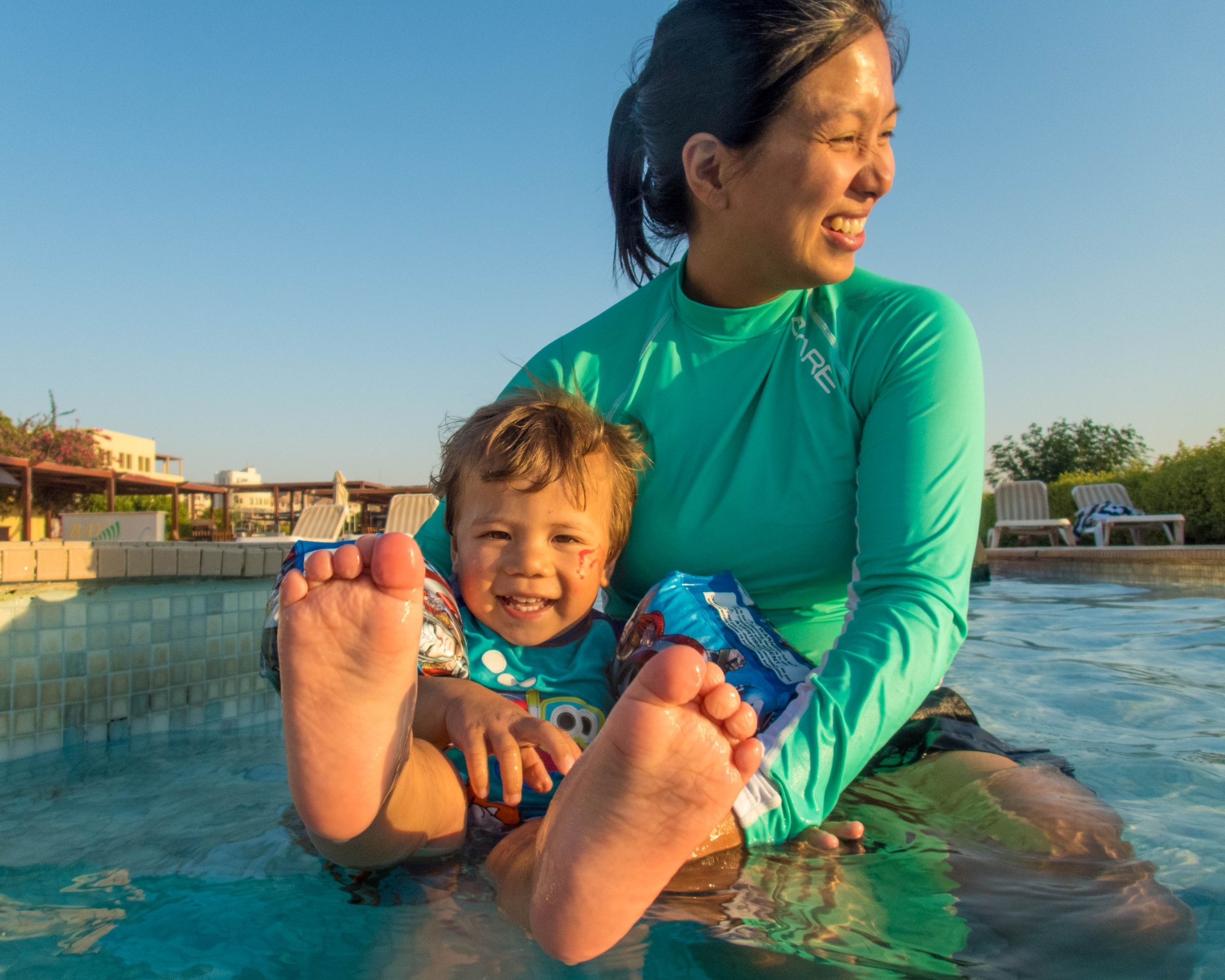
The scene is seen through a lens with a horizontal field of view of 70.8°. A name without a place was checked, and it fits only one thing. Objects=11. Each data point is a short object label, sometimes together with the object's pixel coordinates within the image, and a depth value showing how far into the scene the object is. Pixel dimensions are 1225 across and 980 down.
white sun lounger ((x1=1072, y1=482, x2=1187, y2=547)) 11.93
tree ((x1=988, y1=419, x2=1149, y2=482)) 24.91
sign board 11.52
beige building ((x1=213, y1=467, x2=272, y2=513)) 48.94
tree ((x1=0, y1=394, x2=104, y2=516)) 21.14
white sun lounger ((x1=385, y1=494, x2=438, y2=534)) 11.43
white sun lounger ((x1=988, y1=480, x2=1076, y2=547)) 14.24
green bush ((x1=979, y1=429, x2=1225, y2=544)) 11.85
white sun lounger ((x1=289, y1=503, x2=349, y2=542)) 11.98
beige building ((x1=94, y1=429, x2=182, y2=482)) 42.53
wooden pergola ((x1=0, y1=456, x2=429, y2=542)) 13.29
